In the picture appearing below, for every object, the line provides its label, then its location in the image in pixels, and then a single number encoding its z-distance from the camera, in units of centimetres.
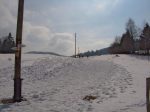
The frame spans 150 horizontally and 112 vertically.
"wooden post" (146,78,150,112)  350
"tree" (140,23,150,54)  3781
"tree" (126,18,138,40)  4385
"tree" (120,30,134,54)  4195
